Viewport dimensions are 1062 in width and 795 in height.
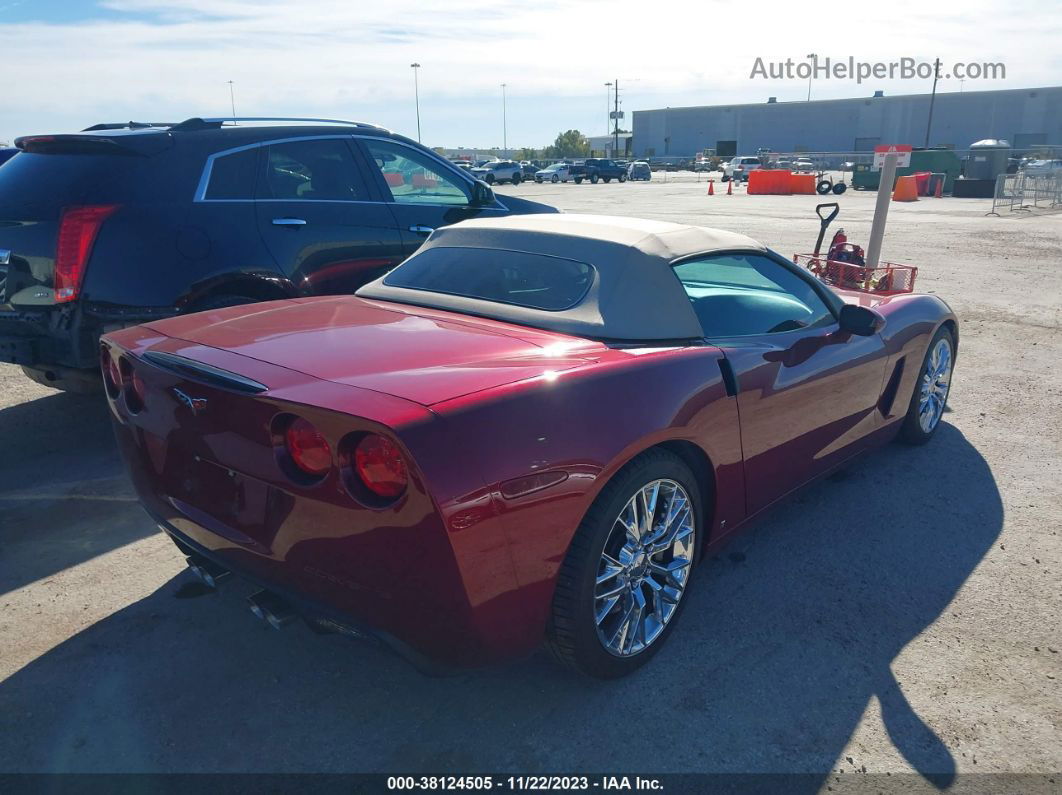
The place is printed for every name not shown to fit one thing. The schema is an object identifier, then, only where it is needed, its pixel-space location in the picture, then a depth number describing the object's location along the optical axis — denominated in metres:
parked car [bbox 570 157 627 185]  52.69
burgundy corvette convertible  2.21
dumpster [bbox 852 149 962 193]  35.03
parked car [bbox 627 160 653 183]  54.41
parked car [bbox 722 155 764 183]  51.17
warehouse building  77.12
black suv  4.27
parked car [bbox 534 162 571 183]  54.84
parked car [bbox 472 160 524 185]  53.69
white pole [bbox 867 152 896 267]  7.81
